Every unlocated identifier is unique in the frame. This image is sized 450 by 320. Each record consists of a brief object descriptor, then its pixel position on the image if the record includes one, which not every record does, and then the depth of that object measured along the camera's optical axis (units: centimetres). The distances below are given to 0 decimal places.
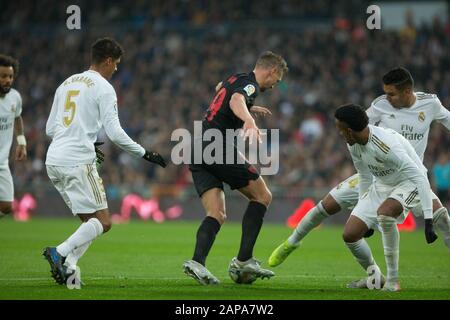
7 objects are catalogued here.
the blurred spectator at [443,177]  4316
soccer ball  1791
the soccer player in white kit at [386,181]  1616
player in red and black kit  1761
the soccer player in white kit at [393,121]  1873
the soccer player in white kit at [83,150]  1650
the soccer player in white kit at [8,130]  2034
